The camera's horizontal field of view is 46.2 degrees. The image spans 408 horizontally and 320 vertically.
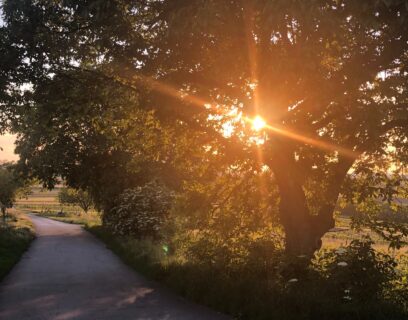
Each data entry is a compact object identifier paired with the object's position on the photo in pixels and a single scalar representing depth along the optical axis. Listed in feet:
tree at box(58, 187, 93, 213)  239.99
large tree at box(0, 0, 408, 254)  28.50
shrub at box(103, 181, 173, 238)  73.77
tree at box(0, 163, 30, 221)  151.74
